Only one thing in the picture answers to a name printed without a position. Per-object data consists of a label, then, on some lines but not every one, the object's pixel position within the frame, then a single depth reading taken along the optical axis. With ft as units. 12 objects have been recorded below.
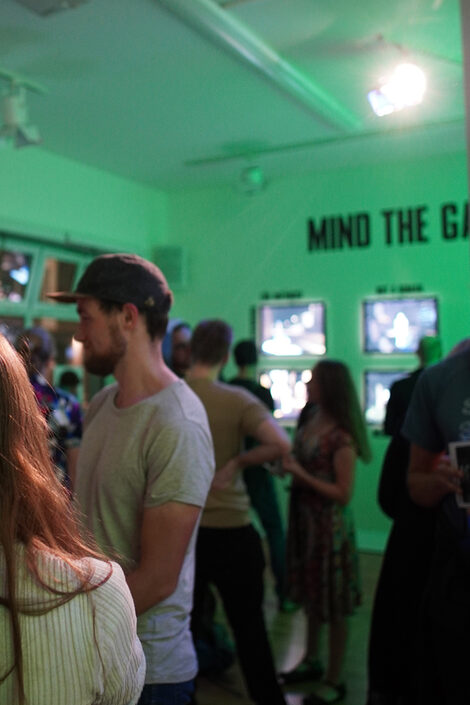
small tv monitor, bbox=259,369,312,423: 19.92
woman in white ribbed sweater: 2.38
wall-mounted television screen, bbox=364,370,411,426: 18.90
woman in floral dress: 9.83
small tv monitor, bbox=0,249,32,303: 17.58
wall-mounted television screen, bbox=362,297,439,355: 18.31
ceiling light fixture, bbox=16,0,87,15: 9.81
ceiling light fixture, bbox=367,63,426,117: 8.15
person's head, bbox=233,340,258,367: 14.39
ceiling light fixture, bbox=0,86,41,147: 13.10
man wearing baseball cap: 4.63
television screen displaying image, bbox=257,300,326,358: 19.95
